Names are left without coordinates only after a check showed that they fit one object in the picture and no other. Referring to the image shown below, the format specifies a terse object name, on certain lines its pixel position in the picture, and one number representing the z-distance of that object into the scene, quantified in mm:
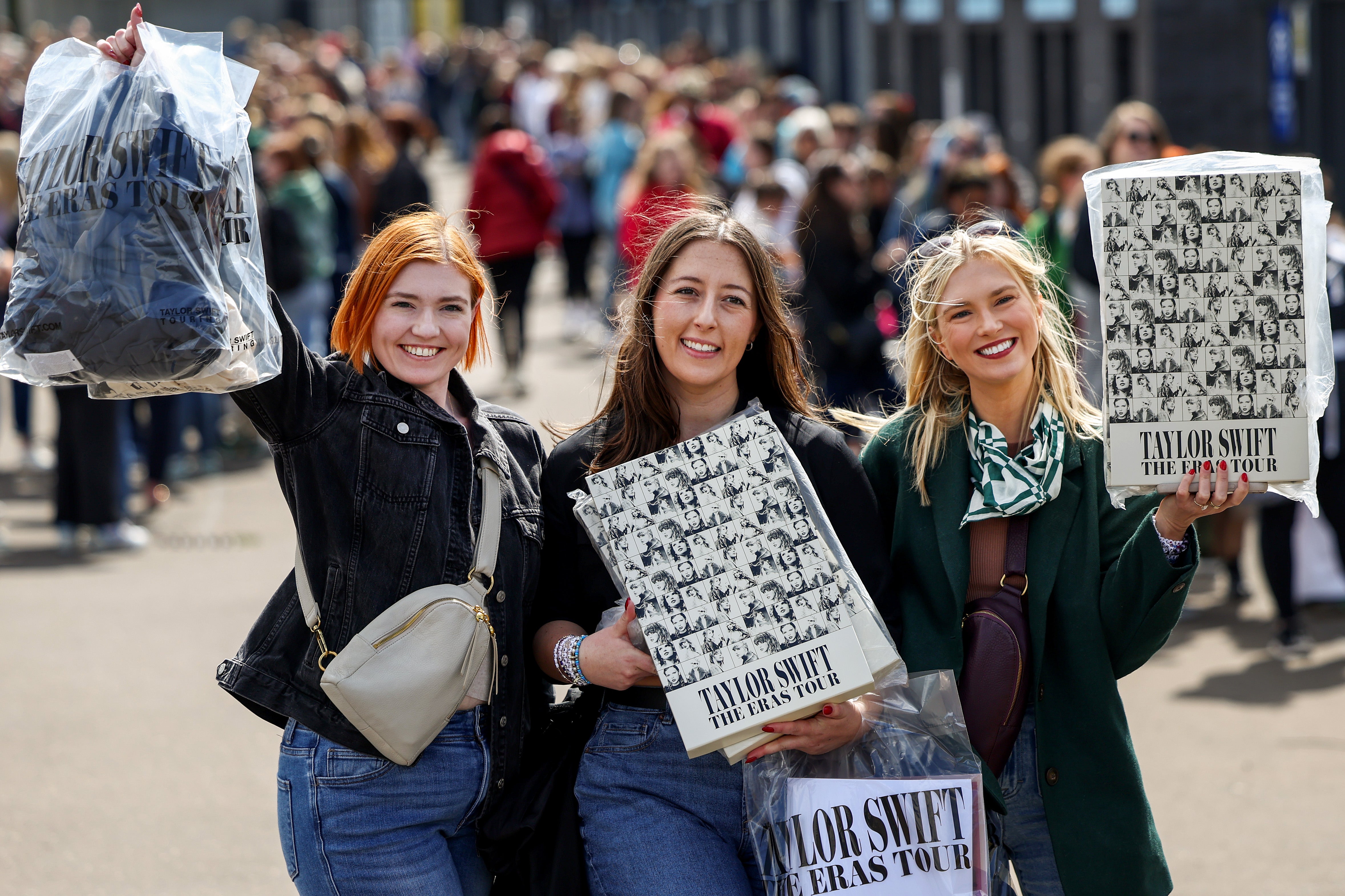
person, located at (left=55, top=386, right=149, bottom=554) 16375
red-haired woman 5184
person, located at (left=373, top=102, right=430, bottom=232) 21703
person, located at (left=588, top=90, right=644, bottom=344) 26844
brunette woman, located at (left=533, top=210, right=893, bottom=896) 5266
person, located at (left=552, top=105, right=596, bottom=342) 27734
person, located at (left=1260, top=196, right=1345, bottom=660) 12648
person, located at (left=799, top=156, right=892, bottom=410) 14906
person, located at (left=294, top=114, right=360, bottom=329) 20797
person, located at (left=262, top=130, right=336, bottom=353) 19312
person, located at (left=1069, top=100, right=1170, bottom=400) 13437
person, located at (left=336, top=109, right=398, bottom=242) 22578
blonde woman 5492
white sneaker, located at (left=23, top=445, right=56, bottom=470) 20625
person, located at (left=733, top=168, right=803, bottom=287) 17266
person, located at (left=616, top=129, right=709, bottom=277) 19781
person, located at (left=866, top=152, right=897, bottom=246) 18812
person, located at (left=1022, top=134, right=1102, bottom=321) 14820
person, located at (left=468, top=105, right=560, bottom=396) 21969
